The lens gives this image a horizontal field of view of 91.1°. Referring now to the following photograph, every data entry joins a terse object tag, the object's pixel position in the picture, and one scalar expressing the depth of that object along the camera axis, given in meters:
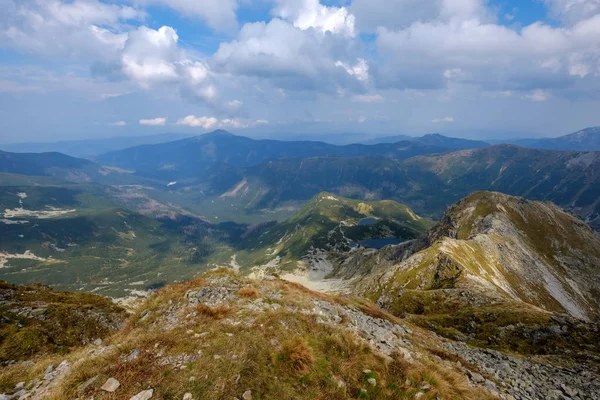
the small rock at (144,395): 12.22
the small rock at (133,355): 15.44
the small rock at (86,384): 12.84
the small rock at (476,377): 19.63
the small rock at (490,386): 18.66
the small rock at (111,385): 12.68
